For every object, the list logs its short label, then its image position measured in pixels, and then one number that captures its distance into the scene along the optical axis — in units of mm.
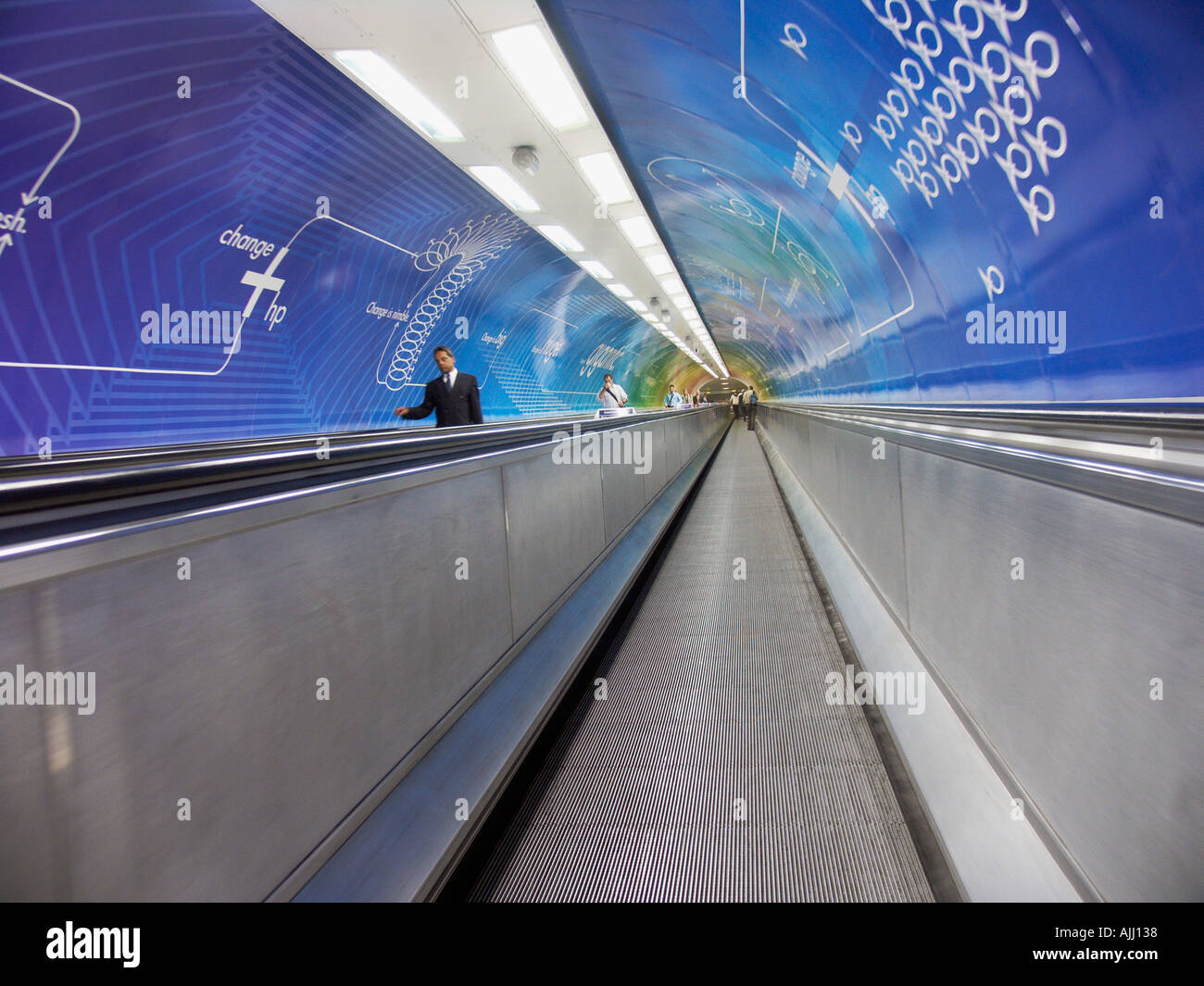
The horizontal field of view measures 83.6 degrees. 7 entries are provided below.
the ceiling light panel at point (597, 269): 14530
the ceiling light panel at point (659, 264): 14148
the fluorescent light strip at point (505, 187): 9016
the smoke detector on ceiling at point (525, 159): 7980
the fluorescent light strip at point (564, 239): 11883
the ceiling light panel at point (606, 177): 8516
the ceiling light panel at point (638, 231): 11266
